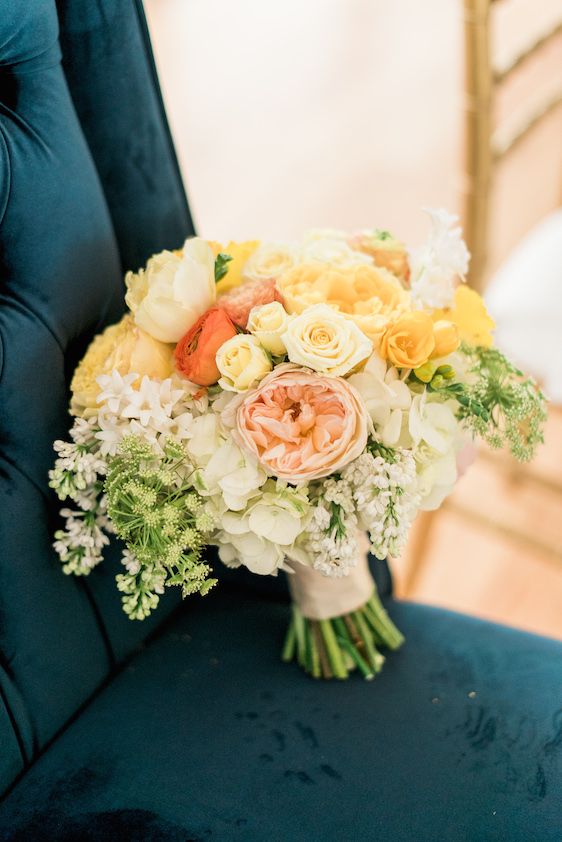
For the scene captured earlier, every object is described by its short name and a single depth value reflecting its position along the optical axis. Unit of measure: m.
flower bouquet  0.61
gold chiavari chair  1.10
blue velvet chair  0.70
